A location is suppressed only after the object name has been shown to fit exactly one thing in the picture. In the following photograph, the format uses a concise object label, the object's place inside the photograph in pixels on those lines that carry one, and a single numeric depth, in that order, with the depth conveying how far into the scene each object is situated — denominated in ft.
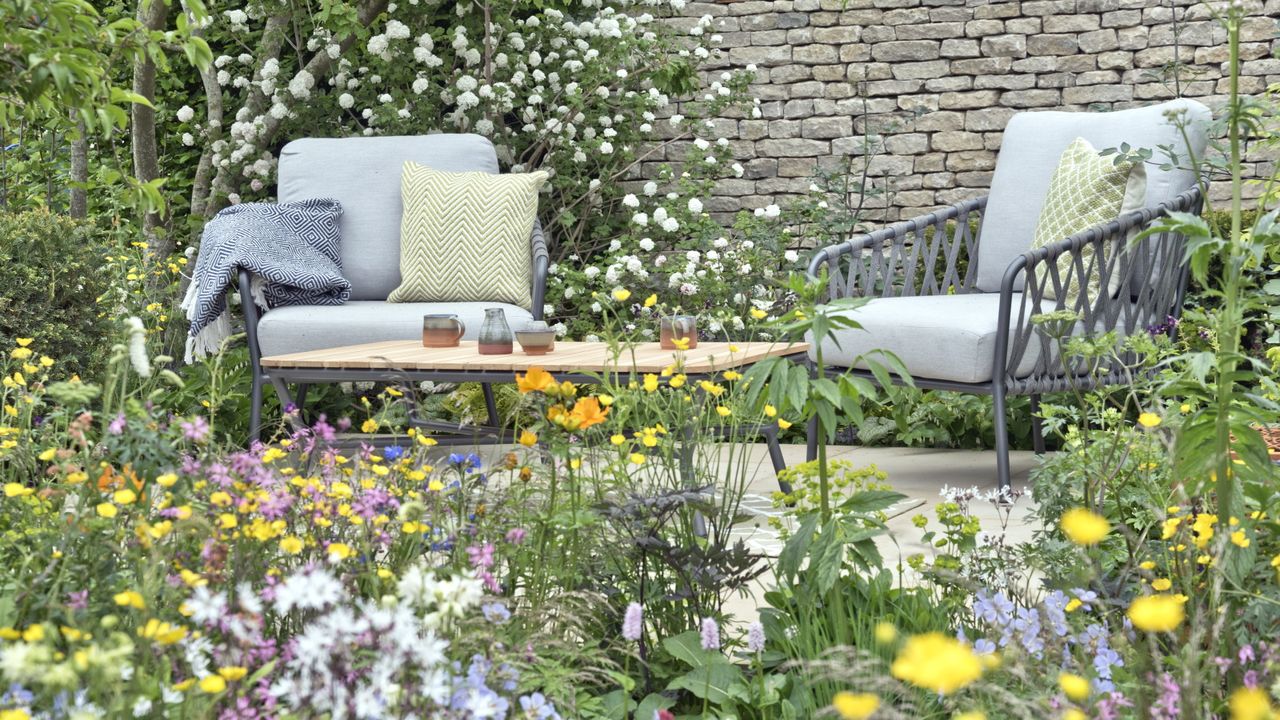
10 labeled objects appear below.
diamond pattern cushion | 12.06
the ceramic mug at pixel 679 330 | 10.96
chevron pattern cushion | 14.52
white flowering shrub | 17.57
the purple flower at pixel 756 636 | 4.46
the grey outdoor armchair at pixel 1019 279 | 10.96
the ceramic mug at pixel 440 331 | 11.52
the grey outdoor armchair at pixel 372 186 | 15.31
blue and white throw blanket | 13.47
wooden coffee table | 9.49
